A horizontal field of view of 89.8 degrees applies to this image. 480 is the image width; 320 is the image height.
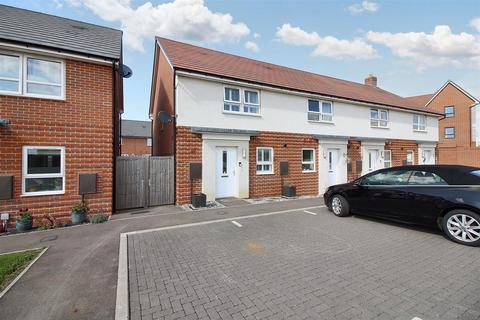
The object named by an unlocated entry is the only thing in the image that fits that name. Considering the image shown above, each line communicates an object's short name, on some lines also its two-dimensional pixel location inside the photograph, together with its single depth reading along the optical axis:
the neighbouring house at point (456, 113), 27.92
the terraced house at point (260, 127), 9.81
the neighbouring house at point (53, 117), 6.98
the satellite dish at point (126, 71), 12.59
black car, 4.89
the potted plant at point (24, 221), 6.79
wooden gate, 8.97
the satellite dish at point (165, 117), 9.70
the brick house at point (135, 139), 38.34
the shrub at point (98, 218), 7.44
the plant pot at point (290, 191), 11.30
